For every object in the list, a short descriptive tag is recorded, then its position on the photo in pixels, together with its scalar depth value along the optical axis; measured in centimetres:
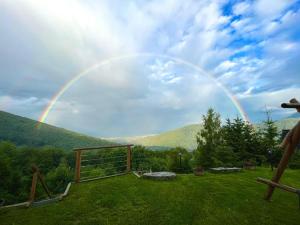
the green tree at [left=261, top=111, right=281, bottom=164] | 1435
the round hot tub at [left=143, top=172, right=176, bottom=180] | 714
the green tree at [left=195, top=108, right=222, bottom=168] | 1450
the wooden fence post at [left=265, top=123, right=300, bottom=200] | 395
